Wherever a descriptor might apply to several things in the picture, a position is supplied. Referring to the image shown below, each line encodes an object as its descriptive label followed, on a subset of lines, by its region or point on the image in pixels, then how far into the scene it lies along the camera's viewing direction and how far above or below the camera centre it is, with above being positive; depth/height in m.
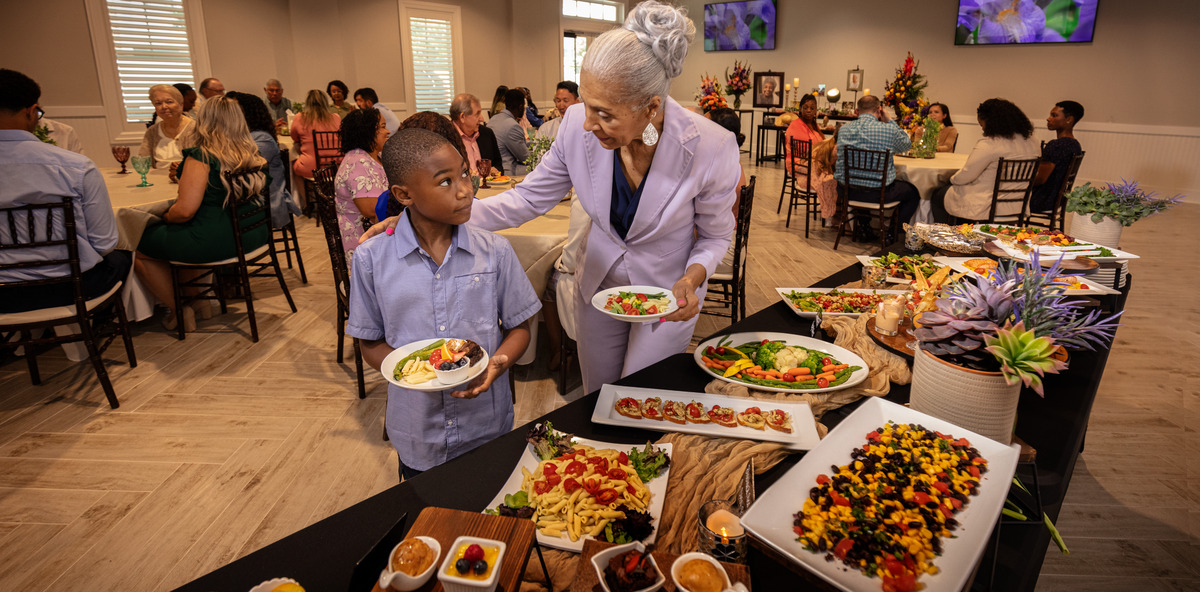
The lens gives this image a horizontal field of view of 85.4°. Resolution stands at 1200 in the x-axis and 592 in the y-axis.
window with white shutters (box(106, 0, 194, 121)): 7.01 +0.83
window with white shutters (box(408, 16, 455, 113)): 10.30 +0.94
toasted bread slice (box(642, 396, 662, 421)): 1.39 -0.60
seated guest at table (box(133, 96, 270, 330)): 3.57 -0.39
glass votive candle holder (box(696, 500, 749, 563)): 0.97 -0.60
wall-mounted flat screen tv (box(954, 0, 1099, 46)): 8.53 +1.31
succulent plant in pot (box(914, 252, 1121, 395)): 1.14 -0.37
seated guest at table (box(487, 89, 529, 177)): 5.41 -0.13
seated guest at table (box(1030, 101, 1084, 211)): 5.27 -0.29
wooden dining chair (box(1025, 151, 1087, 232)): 5.29 -0.66
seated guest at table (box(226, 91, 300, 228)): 4.73 -0.19
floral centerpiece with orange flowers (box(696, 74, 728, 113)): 6.32 +0.20
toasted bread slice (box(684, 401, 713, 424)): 1.39 -0.61
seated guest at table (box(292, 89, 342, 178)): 6.10 -0.02
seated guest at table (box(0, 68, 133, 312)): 2.77 -0.26
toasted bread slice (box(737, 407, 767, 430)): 1.36 -0.61
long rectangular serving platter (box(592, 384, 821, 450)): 1.32 -0.61
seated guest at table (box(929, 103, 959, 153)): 7.16 -0.14
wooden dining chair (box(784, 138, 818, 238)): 6.21 -0.46
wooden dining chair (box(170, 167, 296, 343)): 3.71 -0.78
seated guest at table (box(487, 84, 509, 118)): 6.24 +0.22
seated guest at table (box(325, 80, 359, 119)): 8.20 +0.37
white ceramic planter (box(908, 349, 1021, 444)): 1.21 -0.51
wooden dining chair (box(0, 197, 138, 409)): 2.78 -0.57
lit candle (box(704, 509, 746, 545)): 0.99 -0.60
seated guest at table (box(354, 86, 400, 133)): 7.55 +0.29
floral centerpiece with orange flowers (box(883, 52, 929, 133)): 6.91 +0.23
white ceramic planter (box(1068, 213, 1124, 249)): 2.59 -0.44
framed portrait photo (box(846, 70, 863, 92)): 11.18 +0.68
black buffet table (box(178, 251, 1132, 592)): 0.97 -0.63
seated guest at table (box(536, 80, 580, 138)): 6.27 +0.25
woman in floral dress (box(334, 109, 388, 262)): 3.32 -0.26
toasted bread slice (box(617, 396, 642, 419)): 1.39 -0.60
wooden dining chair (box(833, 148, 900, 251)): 5.45 -0.47
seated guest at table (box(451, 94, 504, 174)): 4.67 -0.07
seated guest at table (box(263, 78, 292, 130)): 8.08 +0.27
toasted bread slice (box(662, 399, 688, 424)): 1.39 -0.61
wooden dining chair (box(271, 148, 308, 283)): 4.89 -0.87
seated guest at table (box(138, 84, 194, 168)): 4.75 -0.04
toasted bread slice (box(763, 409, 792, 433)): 1.35 -0.61
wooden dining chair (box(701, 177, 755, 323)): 3.24 -0.78
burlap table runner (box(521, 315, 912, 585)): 1.00 -0.63
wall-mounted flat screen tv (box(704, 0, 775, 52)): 12.59 +1.85
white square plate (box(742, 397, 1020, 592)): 0.91 -0.59
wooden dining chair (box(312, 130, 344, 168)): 6.17 -0.22
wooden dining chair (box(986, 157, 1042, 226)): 5.05 -0.52
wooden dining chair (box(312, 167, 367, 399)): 2.97 -0.58
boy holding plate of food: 1.41 -0.39
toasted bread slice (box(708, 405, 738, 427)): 1.38 -0.61
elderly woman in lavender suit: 1.68 -0.22
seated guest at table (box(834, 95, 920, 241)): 5.50 -0.20
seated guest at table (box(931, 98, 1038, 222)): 5.03 -0.26
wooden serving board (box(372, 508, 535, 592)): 0.82 -0.53
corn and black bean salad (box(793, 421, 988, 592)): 0.94 -0.60
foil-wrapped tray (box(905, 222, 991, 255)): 2.57 -0.47
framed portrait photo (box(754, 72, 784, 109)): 12.67 +0.59
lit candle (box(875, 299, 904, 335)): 1.77 -0.52
